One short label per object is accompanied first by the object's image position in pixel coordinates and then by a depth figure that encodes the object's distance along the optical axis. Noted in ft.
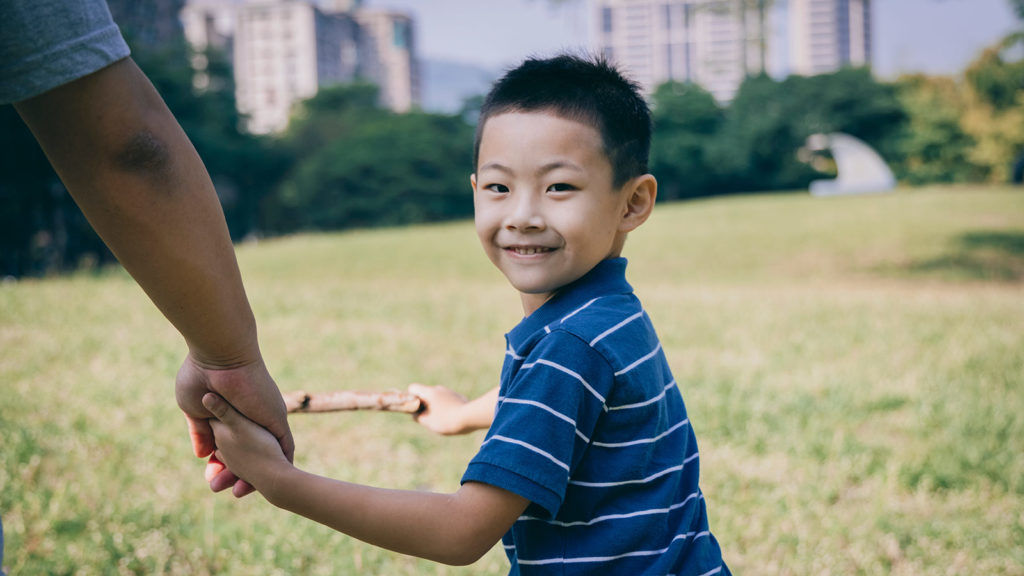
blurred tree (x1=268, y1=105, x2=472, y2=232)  110.83
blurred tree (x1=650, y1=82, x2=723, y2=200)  109.91
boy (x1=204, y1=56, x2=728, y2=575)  3.67
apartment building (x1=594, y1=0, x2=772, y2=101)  299.56
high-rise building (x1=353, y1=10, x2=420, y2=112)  384.27
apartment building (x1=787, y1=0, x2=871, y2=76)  420.77
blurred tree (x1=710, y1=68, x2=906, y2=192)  109.50
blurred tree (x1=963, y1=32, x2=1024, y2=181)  99.71
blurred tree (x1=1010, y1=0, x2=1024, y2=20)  34.99
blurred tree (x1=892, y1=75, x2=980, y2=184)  105.09
